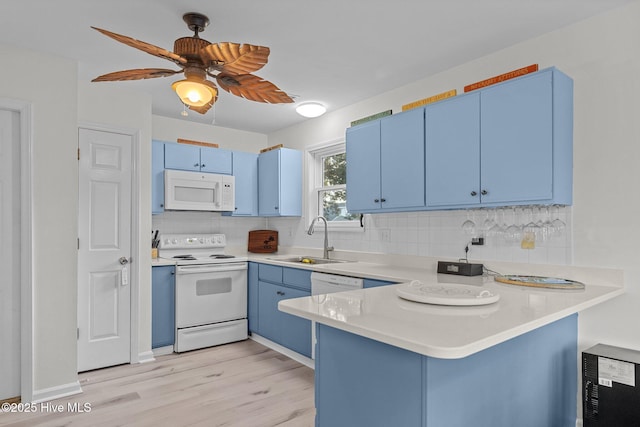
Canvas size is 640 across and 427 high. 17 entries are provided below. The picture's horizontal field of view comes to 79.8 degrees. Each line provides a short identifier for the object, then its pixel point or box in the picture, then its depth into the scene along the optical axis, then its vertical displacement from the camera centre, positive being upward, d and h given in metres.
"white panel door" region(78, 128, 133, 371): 3.17 -0.32
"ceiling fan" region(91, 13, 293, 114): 1.80 +0.74
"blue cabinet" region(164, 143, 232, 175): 3.95 +0.58
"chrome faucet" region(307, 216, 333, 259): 3.91 -0.30
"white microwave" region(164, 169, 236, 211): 3.86 +0.22
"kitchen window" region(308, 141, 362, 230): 3.99 +0.29
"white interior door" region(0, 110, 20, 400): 2.61 -0.30
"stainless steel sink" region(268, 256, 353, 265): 3.79 -0.48
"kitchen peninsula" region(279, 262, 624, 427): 1.21 -0.55
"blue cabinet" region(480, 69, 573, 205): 2.12 +0.43
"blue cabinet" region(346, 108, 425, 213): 2.79 +0.39
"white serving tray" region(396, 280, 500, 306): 1.52 -0.35
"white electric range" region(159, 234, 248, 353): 3.62 -0.82
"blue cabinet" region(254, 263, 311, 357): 3.29 -0.90
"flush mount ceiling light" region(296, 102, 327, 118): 3.66 +1.00
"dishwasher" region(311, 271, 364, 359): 2.80 -0.54
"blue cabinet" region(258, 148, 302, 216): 4.29 +0.33
